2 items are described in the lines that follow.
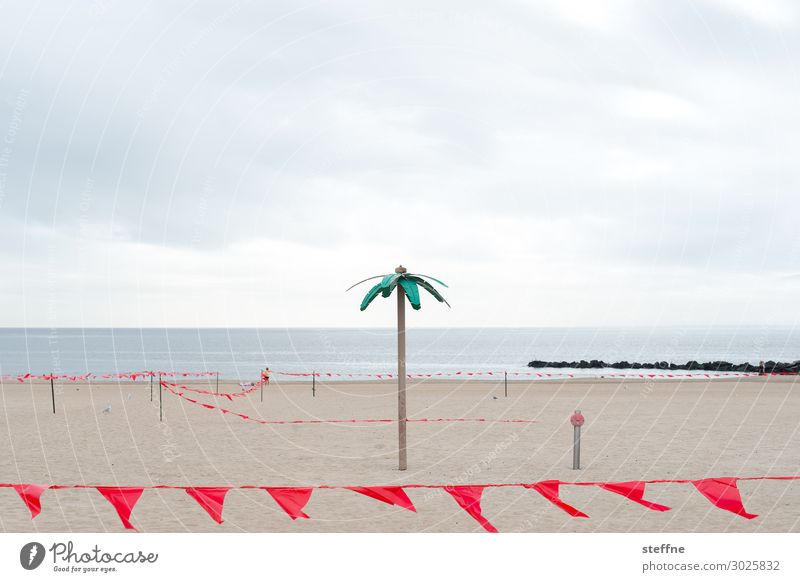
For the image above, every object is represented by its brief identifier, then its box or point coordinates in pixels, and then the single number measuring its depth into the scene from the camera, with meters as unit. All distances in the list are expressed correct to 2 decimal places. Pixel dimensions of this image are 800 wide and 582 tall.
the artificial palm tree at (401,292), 16.50
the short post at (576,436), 17.48
